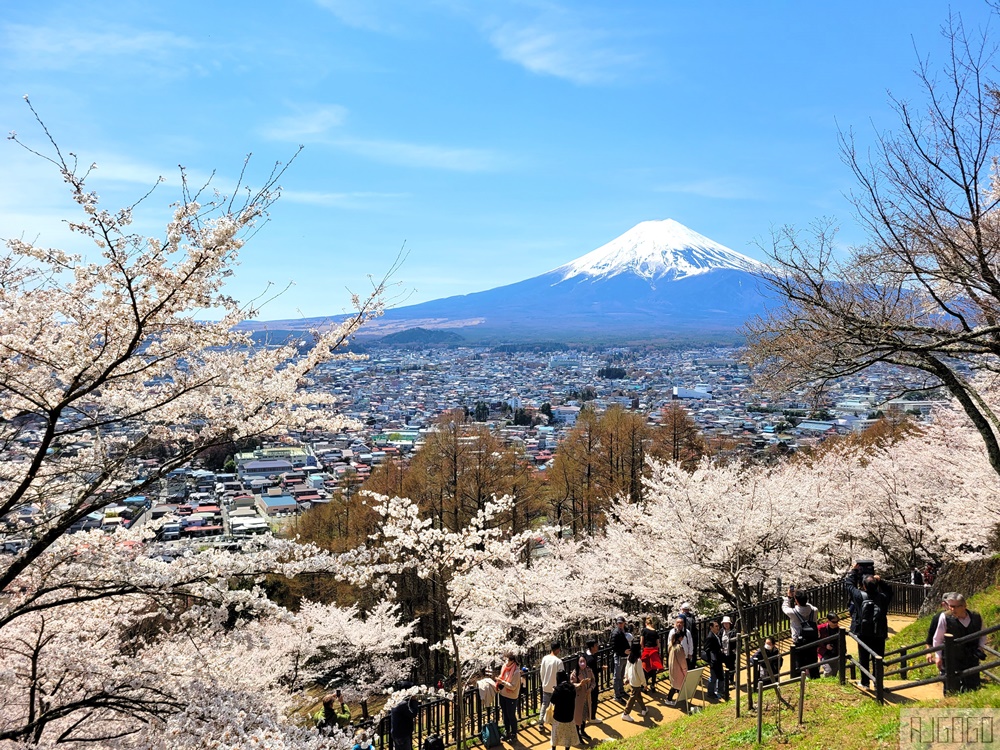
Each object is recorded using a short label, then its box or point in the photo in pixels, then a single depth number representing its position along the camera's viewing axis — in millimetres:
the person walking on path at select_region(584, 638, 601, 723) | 8094
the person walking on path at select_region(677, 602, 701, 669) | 8812
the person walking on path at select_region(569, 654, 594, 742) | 7102
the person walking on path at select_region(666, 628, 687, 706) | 7877
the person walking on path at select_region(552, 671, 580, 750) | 6609
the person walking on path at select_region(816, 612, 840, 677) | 7109
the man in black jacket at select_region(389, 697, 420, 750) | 7062
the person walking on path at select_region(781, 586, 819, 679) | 6957
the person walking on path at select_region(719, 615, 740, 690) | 8554
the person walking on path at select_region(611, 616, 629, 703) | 8461
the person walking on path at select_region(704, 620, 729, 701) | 8086
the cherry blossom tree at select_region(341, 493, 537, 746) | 5316
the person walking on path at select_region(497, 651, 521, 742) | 7461
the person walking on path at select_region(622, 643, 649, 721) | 7918
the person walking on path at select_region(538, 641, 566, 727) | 7473
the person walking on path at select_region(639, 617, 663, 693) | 8508
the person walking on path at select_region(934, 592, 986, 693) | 4914
